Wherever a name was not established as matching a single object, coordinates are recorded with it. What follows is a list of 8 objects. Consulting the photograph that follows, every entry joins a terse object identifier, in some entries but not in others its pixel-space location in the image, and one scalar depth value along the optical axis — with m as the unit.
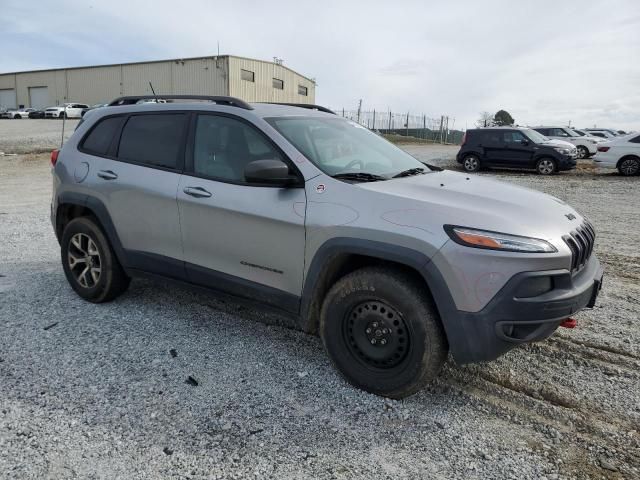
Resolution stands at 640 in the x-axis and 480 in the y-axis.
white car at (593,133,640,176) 15.69
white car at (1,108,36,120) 43.53
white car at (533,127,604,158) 21.80
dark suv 16.81
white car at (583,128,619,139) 30.01
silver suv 2.72
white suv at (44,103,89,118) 40.62
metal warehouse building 40.84
